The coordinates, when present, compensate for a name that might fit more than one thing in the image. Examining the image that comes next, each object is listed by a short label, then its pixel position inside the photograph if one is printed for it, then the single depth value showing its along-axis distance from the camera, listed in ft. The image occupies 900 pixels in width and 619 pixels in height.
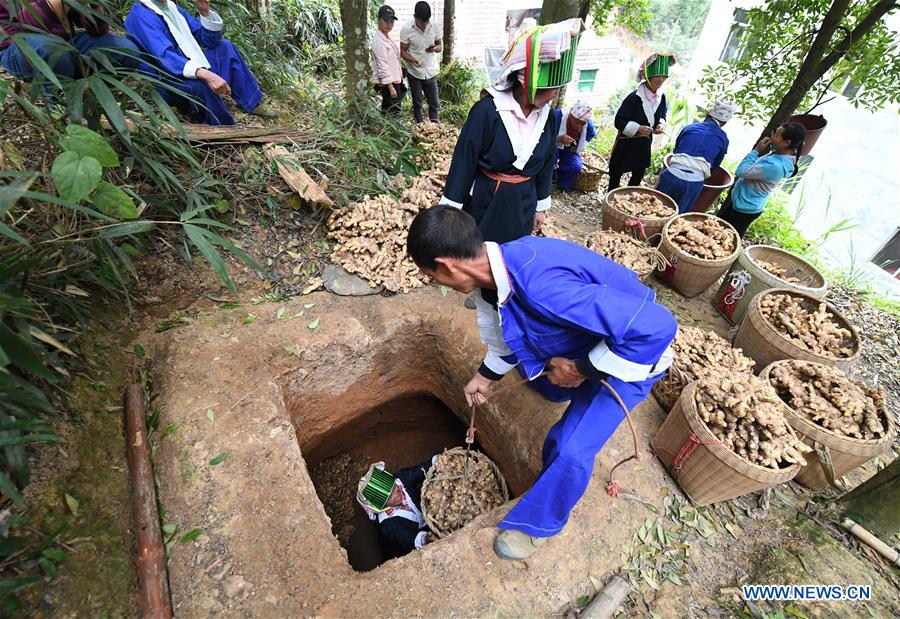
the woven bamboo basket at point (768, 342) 10.21
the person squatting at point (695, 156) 15.39
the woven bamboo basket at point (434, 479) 9.14
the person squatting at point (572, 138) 17.93
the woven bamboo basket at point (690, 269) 13.17
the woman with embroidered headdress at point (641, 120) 15.06
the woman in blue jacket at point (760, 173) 13.57
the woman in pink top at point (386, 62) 17.30
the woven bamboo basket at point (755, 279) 12.45
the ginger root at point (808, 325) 10.50
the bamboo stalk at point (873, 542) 7.86
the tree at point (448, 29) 25.84
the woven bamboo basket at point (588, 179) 20.38
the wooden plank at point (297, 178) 12.01
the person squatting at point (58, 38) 6.85
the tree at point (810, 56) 15.53
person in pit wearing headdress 10.00
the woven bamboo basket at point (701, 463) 7.27
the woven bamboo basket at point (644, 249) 13.48
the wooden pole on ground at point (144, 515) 5.93
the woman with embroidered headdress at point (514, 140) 7.67
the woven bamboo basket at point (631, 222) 14.51
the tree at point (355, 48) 13.60
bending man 5.62
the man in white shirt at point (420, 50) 18.32
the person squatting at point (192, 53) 10.61
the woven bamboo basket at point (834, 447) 8.04
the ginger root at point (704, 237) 13.46
